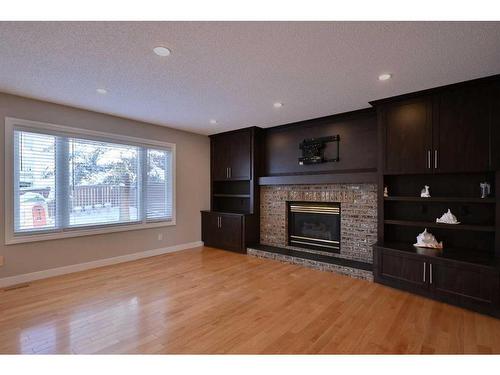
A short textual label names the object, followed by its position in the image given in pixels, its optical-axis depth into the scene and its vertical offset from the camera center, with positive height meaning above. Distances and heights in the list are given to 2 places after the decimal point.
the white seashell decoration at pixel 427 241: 3.37 -0.72
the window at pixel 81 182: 3.56 +0.13
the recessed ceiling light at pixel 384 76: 2.82 +1.23
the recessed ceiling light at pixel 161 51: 2.29 +1.25
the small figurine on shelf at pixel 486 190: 3.07 -0.04
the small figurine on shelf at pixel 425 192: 3.46 -0.07
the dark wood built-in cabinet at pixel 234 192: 5.27 -0.08
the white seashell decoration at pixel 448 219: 3.27 -0.41
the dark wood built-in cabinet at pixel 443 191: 2.88 -0.06
